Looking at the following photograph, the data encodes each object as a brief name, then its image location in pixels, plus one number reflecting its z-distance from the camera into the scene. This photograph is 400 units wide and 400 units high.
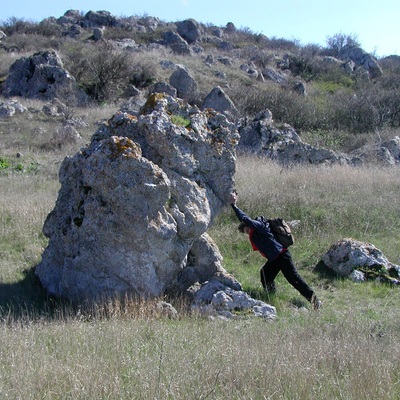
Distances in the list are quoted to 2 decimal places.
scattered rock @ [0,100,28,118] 20.56
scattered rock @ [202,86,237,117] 22.61
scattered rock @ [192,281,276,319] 6.70
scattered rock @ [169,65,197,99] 27.42
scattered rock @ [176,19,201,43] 52.00
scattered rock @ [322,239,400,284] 8.51
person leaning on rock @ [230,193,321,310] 7.49
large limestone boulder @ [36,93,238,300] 6.81
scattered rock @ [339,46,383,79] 45.09
